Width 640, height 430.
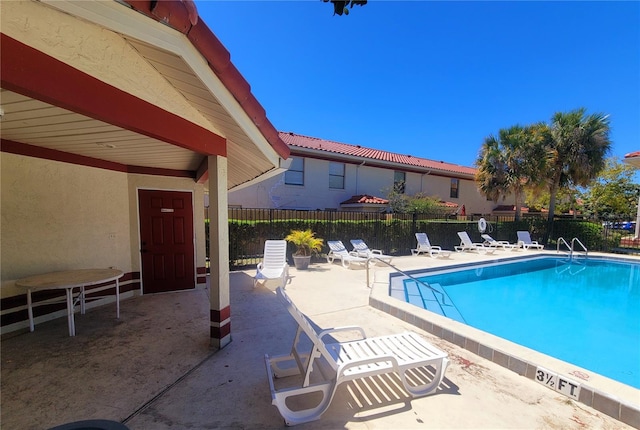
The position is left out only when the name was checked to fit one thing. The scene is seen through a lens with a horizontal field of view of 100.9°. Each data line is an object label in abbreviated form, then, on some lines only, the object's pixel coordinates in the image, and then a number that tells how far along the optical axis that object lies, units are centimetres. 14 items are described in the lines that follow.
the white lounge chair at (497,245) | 1457
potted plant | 953
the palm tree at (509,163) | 1559
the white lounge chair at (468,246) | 1354
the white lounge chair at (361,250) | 1055
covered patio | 178
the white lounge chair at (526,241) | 1500
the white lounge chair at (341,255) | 966
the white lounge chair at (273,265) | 690
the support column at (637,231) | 1553
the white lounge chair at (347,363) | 246
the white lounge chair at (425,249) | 1229
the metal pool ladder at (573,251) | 1342
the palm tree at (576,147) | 1476
